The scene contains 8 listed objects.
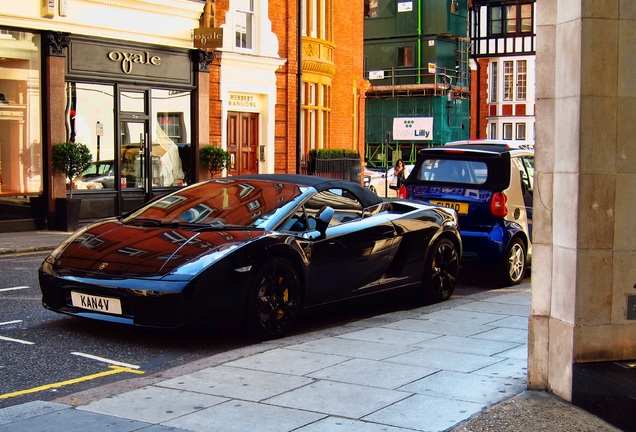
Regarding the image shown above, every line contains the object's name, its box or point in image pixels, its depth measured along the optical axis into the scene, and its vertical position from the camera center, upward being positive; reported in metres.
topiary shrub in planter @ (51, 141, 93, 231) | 19.12 -0.32
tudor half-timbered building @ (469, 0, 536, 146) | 56.56 +5.39
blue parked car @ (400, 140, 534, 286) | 11.59 -0.54
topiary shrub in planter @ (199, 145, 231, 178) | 23.45 -0.10
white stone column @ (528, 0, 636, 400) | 5.45 -0.17
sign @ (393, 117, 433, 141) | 57.47 +1.61
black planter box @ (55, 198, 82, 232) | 19.09 -1.23
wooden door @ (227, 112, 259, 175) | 25.36 +0.34
